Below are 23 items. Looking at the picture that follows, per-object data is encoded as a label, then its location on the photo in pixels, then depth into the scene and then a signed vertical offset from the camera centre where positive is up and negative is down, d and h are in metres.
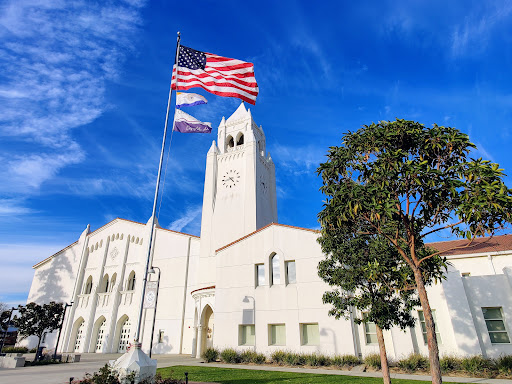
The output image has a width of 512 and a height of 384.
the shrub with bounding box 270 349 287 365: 19.82 -1.56
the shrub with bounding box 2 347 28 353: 32.38 -1.62
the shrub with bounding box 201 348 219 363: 21.40 -1.51
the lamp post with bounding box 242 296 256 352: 22.61 +1.96
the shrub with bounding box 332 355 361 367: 18.09 -1.68
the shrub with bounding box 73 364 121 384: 9.98 -1.36
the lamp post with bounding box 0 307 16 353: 29.56 +1.00
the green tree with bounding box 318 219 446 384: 12.15 +2.16
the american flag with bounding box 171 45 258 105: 17.34 +13.86
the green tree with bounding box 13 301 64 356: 27.66 +1.30
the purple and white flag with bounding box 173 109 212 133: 16.89 +10.68
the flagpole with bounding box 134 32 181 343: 12.81 +7.52
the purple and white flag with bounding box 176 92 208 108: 17.17 +12.13
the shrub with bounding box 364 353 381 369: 17.14 -1.60
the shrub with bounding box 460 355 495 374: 14.89 -1.63
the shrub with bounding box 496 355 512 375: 14.32 -1.58
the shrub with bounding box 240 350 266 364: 20.52 -1.62
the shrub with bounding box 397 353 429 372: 16.34 -1.68
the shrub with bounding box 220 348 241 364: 21.06 -1.62
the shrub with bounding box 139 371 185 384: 10.93 -1.68
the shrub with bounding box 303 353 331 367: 18.81 -1.72
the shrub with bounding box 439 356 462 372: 15.68 -1.65
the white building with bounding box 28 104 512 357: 18.08 +3.78
